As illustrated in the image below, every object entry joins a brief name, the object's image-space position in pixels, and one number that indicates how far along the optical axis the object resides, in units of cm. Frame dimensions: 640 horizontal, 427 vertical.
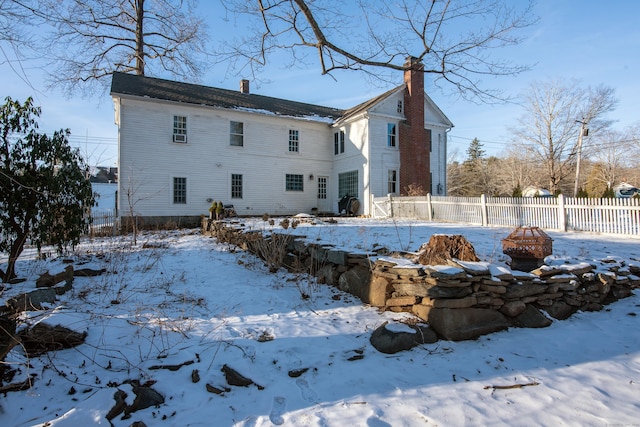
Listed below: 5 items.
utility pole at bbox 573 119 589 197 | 2750
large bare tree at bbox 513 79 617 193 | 3138
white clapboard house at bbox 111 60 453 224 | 1578
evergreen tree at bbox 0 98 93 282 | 538
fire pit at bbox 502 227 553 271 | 456
